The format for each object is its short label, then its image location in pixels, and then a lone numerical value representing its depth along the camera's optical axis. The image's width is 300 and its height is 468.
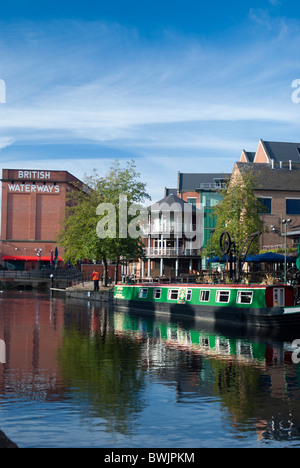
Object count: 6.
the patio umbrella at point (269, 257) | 38.72
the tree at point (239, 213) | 46.50
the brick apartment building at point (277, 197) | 55.12
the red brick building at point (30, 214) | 93.12
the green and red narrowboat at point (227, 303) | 26.20
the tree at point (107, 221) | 49.78
